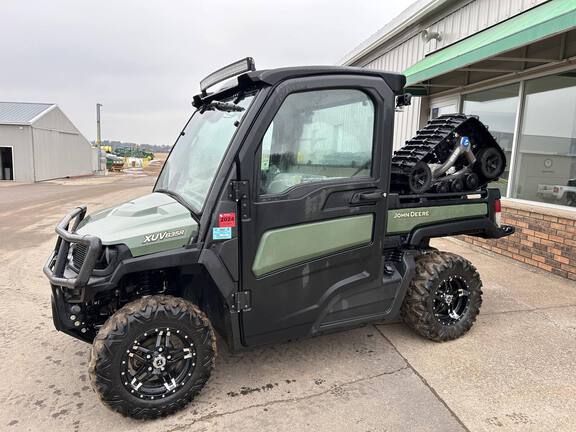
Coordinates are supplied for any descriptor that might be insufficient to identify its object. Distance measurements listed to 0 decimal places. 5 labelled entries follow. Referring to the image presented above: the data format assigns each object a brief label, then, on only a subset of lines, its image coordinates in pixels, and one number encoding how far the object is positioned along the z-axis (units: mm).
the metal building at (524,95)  5250
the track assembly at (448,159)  3447
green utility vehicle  2502
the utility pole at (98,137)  34606
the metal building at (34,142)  23250
